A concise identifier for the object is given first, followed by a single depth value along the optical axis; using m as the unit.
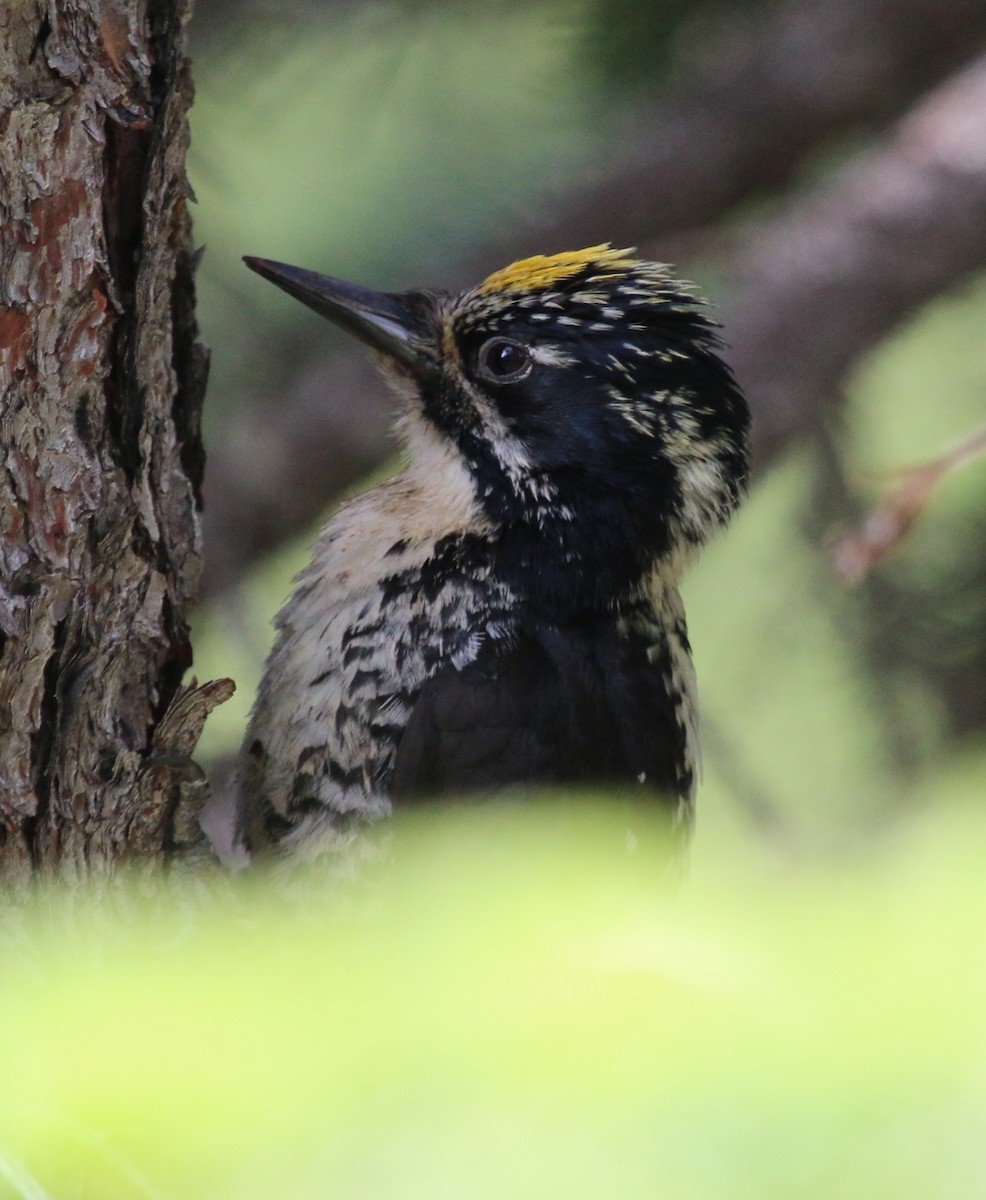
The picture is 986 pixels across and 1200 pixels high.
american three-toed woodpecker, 5.01
